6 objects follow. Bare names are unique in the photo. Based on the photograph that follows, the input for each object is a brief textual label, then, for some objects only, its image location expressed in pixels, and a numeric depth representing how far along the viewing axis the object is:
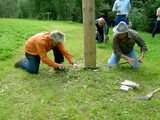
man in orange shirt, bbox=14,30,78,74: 3.92
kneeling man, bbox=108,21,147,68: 3.88
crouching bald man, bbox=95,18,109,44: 7.57
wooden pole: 3.98
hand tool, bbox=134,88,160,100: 3.13
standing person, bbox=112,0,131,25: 6.76
